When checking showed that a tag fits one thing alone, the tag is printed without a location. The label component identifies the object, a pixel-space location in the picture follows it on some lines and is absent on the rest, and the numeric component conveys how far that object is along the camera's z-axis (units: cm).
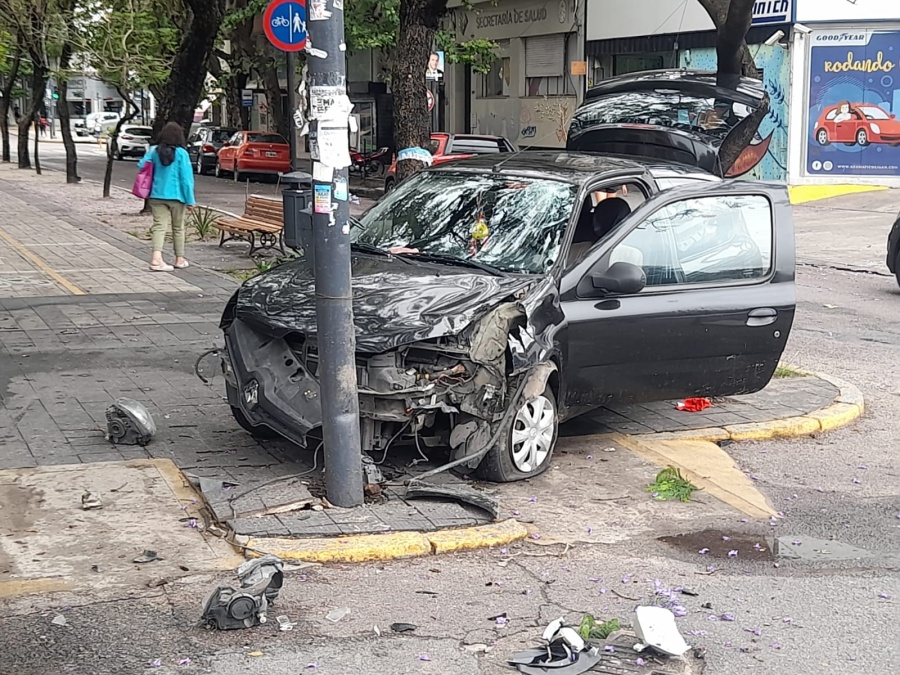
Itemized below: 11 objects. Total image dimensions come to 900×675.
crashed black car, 622
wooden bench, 1580
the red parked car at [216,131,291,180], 3781
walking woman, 1435
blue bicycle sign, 1149
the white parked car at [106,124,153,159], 5159
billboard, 2691
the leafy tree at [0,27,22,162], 3209
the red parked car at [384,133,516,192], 2623
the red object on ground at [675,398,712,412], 848
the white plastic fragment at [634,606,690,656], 440
